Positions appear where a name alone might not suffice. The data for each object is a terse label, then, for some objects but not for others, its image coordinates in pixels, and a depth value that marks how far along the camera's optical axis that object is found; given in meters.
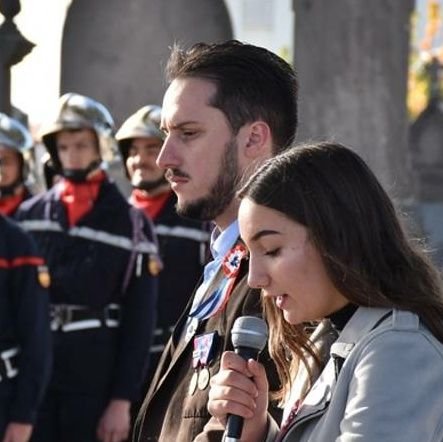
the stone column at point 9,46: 11.62
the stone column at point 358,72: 18.17
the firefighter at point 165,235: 10.67
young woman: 4.12
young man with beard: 5.18
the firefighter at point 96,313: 9.80
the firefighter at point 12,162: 11.62
